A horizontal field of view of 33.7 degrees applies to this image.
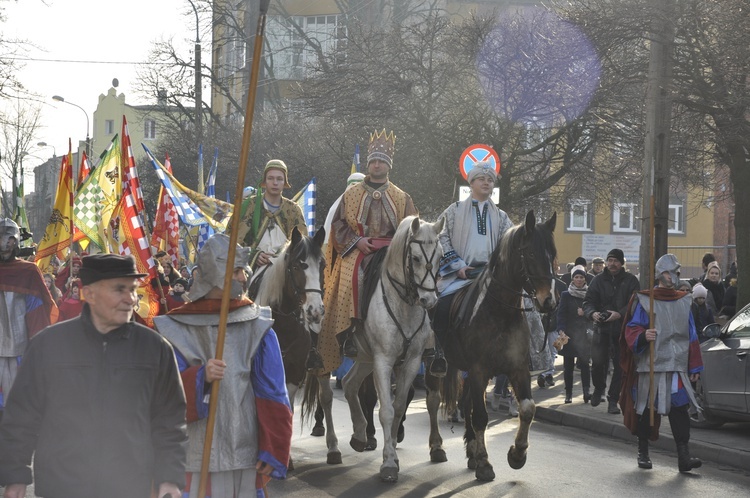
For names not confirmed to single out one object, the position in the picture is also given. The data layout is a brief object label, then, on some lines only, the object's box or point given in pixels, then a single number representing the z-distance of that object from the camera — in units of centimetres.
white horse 959
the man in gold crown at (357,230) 1050
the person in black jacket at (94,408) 458
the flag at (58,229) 1444
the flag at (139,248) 1287
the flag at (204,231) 1844
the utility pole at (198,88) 4228
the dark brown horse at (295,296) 892
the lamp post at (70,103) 5709
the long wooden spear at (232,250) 498
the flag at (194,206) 1820
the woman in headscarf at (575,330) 1677
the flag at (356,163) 2028
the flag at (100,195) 1727
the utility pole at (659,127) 1455
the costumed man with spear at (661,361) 1048
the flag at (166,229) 2008
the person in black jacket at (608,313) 1533
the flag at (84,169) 1990
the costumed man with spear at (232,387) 542
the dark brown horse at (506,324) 945
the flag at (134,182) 1419
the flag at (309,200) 1659
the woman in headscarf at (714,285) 1805
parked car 1254
